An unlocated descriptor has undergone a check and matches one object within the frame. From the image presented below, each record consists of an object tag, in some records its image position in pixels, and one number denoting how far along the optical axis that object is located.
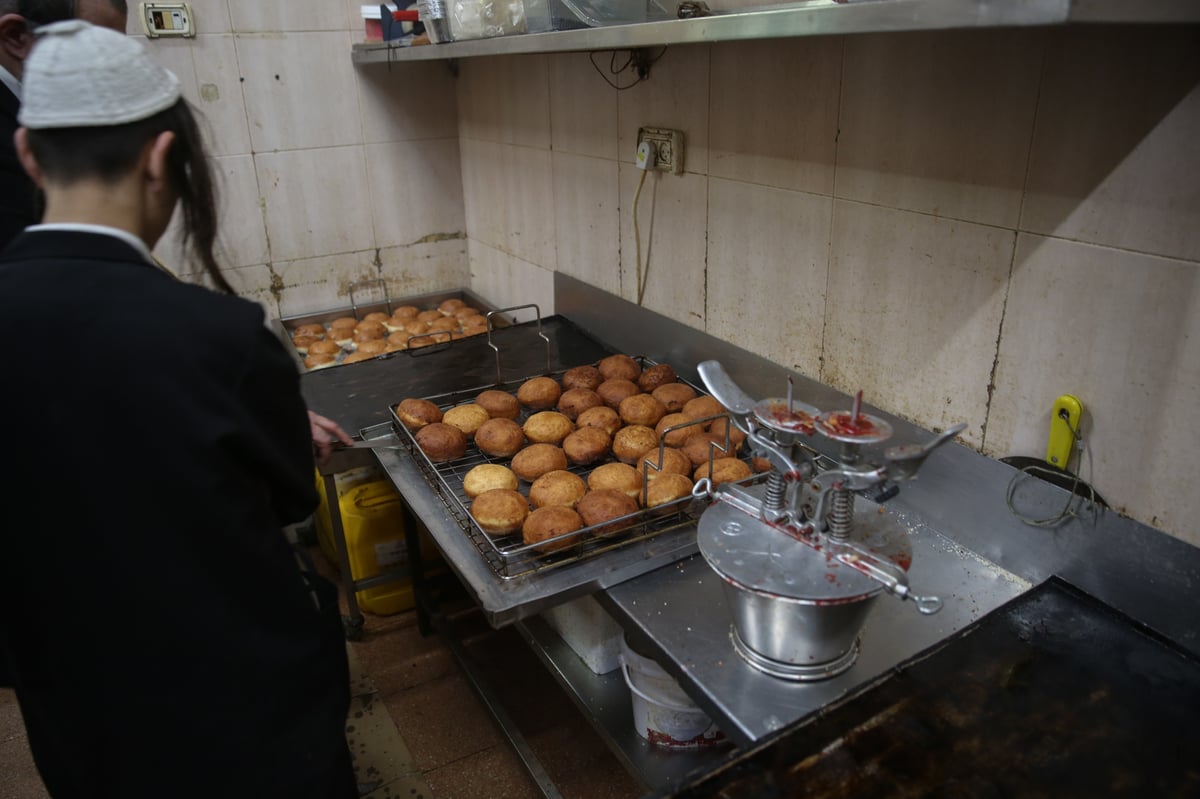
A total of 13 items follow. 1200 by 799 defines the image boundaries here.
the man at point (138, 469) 0.93
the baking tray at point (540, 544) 1.40
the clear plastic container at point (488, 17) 1.83
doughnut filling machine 1.01
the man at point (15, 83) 1.67
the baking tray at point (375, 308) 3.06
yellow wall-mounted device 1.26
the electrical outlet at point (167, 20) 2.62
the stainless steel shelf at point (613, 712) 1.49
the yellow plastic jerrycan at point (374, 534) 2.34
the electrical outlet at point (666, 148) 1.98
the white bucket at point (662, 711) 1.45
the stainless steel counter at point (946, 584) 1.13
